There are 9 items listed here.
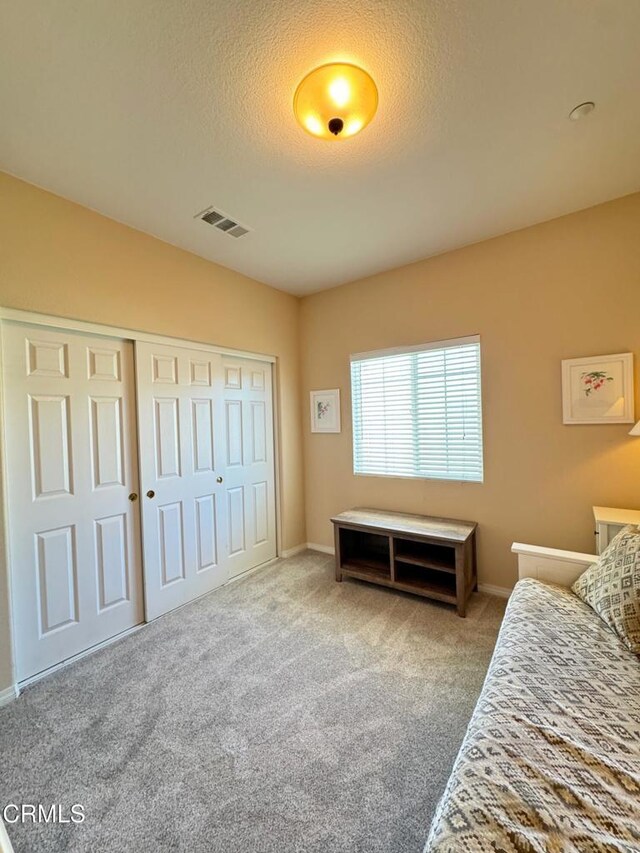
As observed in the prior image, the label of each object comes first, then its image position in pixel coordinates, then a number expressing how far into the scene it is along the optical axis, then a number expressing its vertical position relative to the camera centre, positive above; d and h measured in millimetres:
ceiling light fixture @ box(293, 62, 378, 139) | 1332 +1319
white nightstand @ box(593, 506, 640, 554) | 1969 -657
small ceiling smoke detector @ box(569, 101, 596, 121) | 1526 +1389
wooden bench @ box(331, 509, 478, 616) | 2508 -1131
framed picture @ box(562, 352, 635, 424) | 2209 +156
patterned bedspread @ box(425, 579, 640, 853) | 743 -927
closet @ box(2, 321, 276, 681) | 1943 -380
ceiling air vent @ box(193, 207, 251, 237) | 2244 +1411
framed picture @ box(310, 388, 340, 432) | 3582 +117
